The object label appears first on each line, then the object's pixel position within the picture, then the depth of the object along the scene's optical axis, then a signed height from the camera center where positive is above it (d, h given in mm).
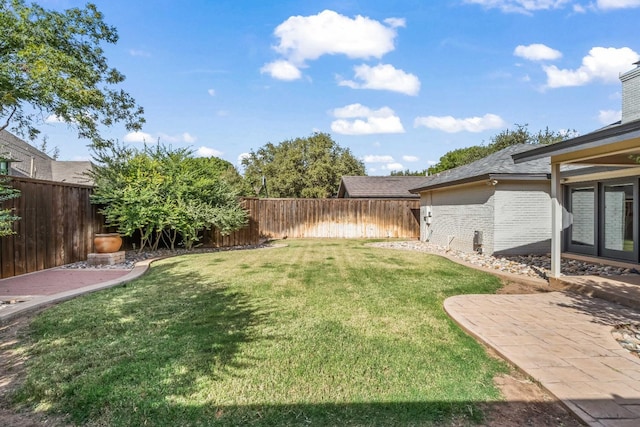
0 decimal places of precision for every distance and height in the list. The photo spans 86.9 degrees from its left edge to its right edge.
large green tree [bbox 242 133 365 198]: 32188 +4151
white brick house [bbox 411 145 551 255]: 9789 +71
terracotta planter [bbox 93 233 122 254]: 8945 -883
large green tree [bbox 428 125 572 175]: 28609 +6273
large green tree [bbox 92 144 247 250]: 9797 +484
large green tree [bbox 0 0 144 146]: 7473 +3509
